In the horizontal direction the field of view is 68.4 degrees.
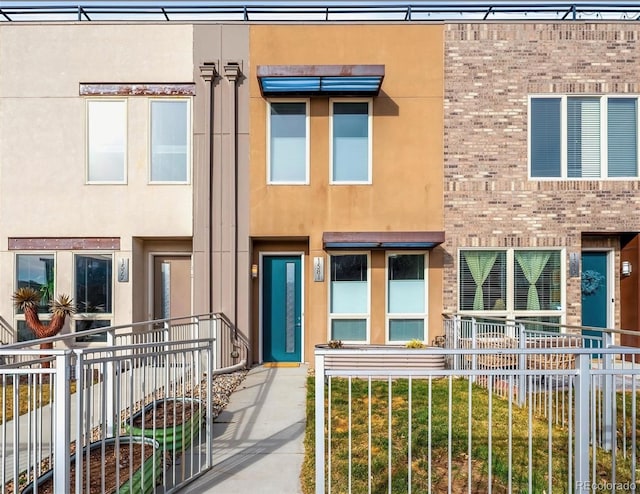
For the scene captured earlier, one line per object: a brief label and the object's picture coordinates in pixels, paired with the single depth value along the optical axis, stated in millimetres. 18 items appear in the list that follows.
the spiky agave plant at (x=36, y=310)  9039
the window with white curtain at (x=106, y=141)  9695
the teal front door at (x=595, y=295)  10039
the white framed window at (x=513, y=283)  9562
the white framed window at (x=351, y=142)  9734
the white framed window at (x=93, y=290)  9625
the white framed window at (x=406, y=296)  9664
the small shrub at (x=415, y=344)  8708
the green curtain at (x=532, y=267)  9578
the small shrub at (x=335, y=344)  8828
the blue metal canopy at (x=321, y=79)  8891
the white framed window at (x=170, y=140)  9719
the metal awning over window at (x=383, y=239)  9172
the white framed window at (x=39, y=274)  9579
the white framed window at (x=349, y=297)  9711
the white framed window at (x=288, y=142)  9750
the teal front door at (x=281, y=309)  10062
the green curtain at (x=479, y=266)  9617
